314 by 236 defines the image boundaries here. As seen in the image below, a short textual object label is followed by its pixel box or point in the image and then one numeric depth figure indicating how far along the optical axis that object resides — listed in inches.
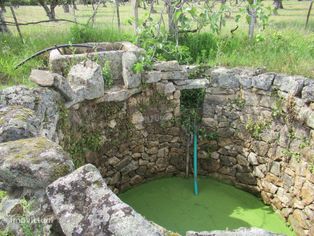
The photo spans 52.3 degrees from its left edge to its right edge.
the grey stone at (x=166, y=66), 192.9
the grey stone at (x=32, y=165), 70.8
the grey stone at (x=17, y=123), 91.4
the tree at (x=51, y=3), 341.4
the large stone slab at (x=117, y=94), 174.7
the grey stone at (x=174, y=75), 194.2
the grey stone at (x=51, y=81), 136.4
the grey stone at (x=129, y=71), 177.3
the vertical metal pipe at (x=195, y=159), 211.2
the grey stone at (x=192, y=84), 200.2
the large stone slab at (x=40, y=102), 119.2
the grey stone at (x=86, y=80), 159.8
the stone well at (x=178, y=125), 149.2
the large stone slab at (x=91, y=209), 60.4
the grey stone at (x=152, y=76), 189.0
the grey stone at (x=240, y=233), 63.7
